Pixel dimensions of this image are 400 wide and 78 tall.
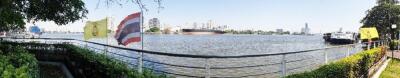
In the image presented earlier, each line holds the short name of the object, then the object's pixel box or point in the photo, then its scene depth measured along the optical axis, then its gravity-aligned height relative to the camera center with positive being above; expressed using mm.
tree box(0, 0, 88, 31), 17391 +940
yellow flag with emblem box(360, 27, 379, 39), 21828 -18
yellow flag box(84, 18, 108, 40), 16344 +196
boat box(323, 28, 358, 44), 66275 -722
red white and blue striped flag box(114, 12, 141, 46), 13188 +148
